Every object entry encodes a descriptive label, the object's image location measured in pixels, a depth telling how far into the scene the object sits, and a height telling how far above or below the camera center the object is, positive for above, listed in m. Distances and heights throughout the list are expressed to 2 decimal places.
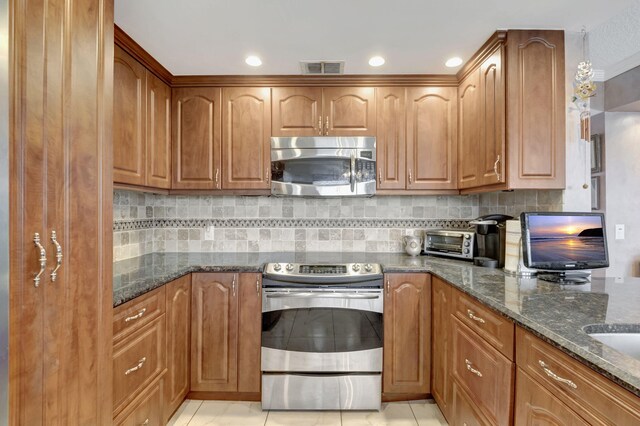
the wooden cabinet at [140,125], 1.86 +0.57
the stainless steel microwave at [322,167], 2.37 +0.35
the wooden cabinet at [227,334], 2.12 -0.79
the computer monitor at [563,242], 1.66 -0.15
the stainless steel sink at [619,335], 1.02 -0.38
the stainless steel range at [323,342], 2.06 -0.82
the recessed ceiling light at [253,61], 2.14 +1.03
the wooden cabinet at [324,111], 2.43 +0.78
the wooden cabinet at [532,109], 1.82 +0.60
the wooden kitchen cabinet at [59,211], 0.84 +0.01
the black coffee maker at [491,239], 2.01 -0.16
